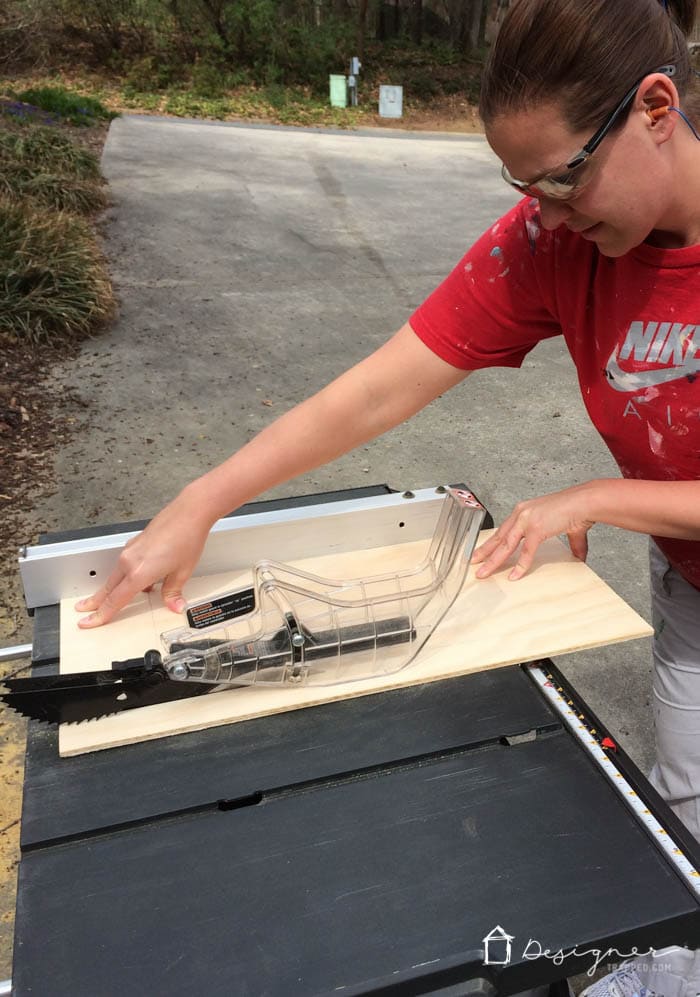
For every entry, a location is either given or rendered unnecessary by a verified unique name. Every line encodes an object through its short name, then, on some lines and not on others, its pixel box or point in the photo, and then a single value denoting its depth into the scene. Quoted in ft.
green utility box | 44.14
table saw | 2.94
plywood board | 3.91
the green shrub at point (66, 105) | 31.86
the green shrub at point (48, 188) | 20.62
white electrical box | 43.24
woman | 3.24
